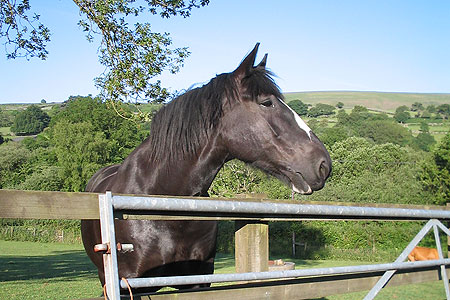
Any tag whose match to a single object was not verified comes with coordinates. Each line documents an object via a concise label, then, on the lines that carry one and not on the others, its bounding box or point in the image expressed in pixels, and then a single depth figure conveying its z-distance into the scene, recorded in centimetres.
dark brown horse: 315
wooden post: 238
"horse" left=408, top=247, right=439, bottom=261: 1432
